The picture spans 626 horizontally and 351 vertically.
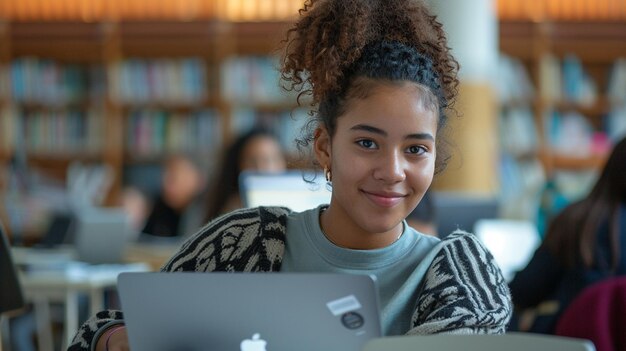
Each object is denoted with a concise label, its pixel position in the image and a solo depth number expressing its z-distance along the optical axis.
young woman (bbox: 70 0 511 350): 1.58
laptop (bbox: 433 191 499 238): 3.75
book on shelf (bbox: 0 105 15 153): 7.20
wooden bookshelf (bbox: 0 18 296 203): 7.14
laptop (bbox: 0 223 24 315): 2.92
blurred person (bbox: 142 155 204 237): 6.01
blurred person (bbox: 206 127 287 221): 4.43
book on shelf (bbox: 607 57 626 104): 7.12
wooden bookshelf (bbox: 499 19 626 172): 7.00
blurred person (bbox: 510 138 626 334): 3.54
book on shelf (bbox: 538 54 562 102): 7.08
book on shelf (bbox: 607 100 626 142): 7.11
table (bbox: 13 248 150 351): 4.32
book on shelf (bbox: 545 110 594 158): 7.14
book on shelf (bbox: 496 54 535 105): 7.09
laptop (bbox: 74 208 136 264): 4.80
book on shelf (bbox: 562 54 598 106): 7.12
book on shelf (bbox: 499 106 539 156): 7.15
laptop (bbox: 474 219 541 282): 4.56
